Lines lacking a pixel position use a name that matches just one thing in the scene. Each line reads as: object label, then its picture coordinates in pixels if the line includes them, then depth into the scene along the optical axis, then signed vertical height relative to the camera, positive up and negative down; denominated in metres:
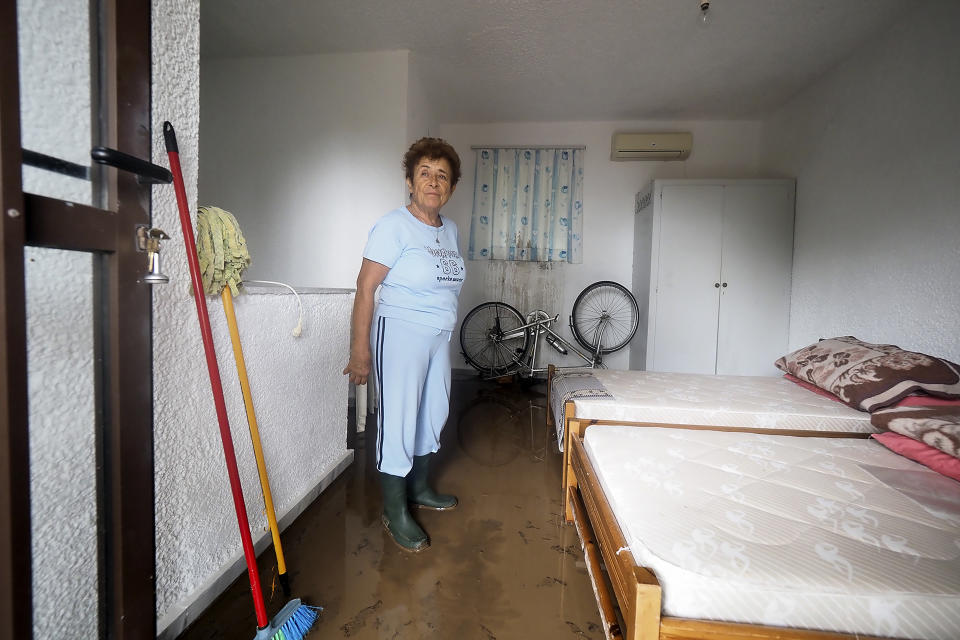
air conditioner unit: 3.64 +1.60
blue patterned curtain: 3.93 +1.06
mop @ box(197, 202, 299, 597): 1.01 +0.08
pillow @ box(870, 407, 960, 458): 1.10 -0.34
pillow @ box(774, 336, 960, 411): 1.46 -0.24
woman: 1.32 -0.04
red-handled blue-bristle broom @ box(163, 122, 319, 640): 0.82 -0.33
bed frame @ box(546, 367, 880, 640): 0.66 -0.56
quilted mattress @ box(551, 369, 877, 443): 1.54 -0.40
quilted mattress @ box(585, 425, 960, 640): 0.66 -0.46
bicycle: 3.88 -0.24
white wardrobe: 3.20 +0.32
